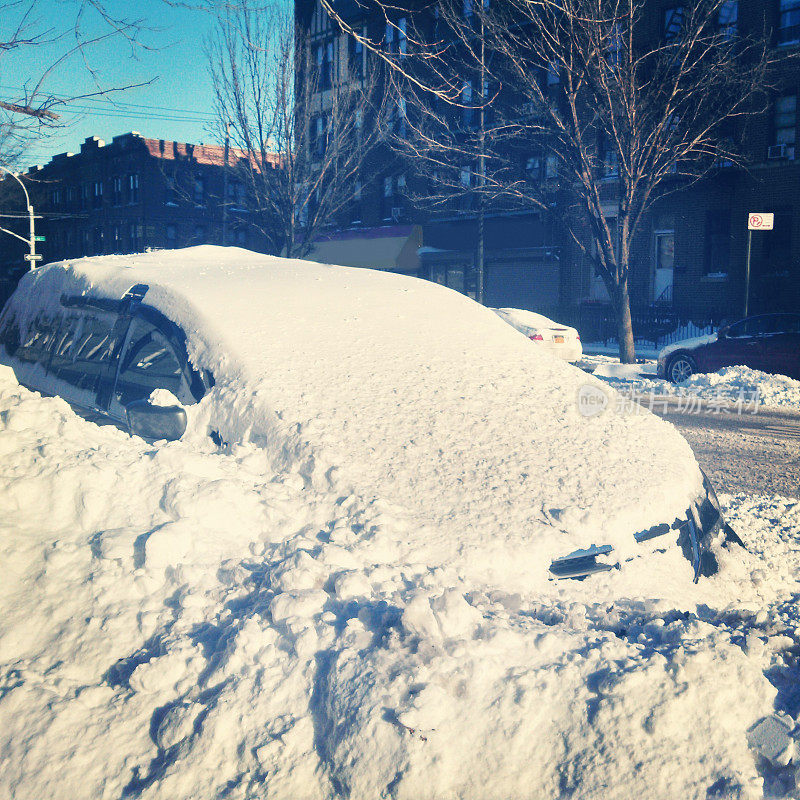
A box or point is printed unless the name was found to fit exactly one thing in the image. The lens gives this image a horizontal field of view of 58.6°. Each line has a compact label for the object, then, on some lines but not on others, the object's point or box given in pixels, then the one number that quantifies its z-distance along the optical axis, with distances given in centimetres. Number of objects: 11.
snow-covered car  280
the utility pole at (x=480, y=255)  2445
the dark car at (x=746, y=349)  1362
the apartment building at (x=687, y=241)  2153
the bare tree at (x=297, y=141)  2252
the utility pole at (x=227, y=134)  2270
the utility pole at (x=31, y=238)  2867
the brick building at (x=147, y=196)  4506
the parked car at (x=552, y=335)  1611
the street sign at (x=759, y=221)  1395
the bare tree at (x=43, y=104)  495
